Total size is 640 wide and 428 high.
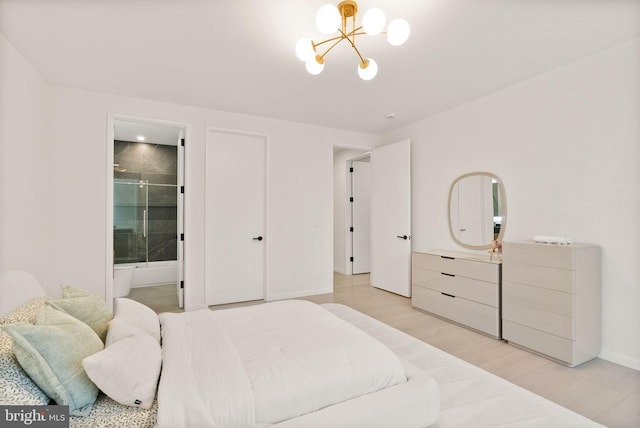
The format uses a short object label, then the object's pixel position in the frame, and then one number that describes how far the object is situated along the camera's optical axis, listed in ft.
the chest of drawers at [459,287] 9.43
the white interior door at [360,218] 19.60
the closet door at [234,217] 12.55
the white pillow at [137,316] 5.15
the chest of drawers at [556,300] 7.57
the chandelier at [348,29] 5.32
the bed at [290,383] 3.54
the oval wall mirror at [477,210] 10.75
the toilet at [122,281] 13.10
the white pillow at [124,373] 3.45
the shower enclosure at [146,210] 17.29
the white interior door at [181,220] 12.19
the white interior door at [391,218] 14.06
